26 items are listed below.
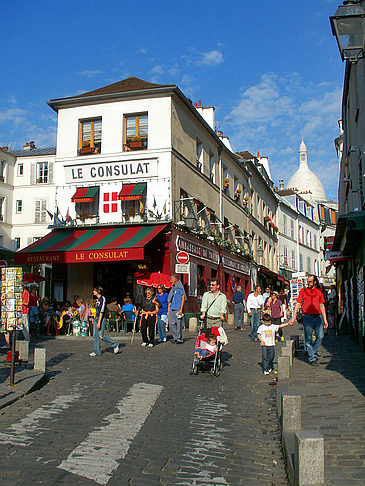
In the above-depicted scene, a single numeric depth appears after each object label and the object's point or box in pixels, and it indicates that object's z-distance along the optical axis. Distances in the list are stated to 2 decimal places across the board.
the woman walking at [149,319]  14.39
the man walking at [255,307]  16.97
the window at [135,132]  23.64
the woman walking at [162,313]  15.55
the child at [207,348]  10.46
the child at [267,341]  10.64
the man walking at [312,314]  11.20
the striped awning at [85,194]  23.31
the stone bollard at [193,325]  19.91
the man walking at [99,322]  12.77
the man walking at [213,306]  11.21
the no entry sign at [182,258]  19.66
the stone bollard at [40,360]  10.50
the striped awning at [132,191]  22.58
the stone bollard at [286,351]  10.61
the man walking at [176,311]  15.12
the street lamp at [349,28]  7.62
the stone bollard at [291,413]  5.91
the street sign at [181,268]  19.45
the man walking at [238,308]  20.89
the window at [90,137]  24.38
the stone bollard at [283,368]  9.44
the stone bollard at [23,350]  11.77
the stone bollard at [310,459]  4.18
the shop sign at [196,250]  23.41
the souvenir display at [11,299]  9.48
